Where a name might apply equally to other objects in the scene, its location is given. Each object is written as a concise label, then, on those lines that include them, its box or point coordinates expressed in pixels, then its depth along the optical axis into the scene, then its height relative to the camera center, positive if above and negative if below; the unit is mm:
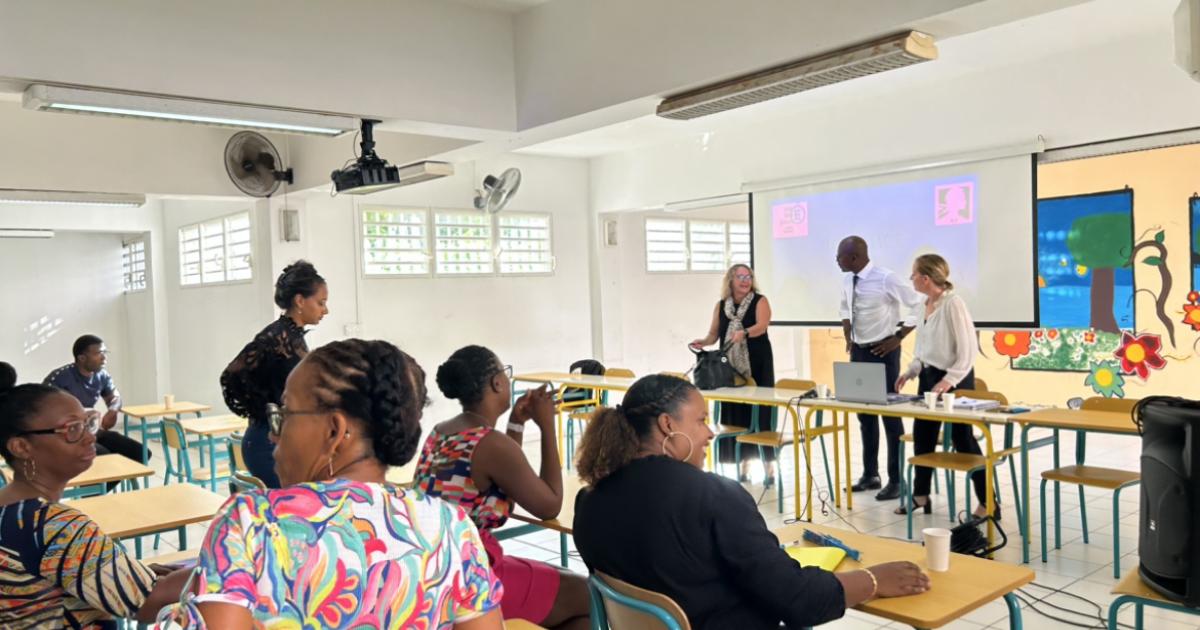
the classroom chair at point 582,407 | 6957 -1068
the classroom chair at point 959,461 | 4469 -1011
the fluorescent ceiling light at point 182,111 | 3479 +828
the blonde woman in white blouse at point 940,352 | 4879 -460
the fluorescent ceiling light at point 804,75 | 3205 +835
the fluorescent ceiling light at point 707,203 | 8039 +769
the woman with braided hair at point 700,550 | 1886 -611
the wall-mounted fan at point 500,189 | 7477 +876
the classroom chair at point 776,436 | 5441 -1039
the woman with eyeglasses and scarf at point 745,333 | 5953 -374
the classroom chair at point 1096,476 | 3957 -1002
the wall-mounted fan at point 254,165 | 6336 +993
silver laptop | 4758 -618
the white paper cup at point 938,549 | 2100 -687
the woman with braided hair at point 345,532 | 1064 -321
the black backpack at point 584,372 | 7453 -777
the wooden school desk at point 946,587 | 1879 -747
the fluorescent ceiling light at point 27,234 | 8469 +677
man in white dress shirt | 5559 -327
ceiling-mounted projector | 4645 +649
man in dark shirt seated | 5676 -559
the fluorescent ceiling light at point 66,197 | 5785 +716
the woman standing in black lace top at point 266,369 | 3244 -287
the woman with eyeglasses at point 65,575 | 1821 -599
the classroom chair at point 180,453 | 5613 -1113
